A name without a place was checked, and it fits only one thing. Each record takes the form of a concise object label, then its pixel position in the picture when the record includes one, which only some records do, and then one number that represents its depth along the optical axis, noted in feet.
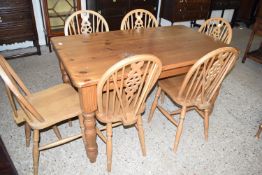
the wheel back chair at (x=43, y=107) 4.34
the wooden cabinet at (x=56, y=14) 10.25
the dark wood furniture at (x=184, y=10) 12.64
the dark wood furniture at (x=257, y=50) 10.18
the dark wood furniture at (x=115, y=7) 10.67
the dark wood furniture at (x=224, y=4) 14.18
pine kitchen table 4.54
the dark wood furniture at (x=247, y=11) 16.41
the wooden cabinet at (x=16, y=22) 8.97
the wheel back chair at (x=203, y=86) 4.87
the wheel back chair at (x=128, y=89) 4.07
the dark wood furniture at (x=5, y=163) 3.75
